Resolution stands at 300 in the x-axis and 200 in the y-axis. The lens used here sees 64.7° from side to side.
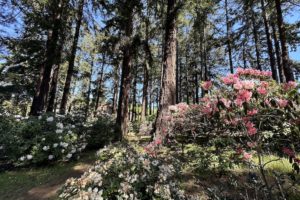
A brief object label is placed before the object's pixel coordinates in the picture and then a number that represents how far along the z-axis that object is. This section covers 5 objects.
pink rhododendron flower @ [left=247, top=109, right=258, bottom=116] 2.67
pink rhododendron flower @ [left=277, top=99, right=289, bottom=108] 2.23
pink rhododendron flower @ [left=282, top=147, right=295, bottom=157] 2.31
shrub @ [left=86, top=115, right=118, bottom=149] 8.09
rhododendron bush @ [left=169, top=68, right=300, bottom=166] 2.25
